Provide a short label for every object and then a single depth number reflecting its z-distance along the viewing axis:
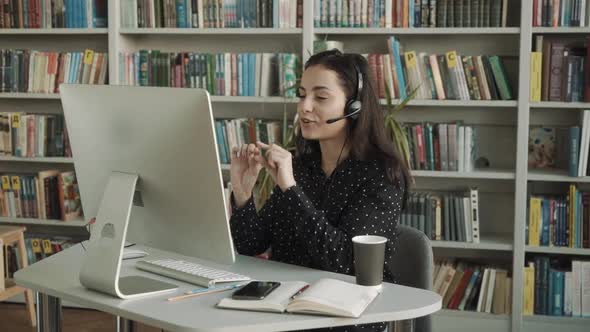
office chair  2.00
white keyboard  1.76
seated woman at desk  1.93
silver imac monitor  1.55
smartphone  1.59
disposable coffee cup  1.66
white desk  1.50
